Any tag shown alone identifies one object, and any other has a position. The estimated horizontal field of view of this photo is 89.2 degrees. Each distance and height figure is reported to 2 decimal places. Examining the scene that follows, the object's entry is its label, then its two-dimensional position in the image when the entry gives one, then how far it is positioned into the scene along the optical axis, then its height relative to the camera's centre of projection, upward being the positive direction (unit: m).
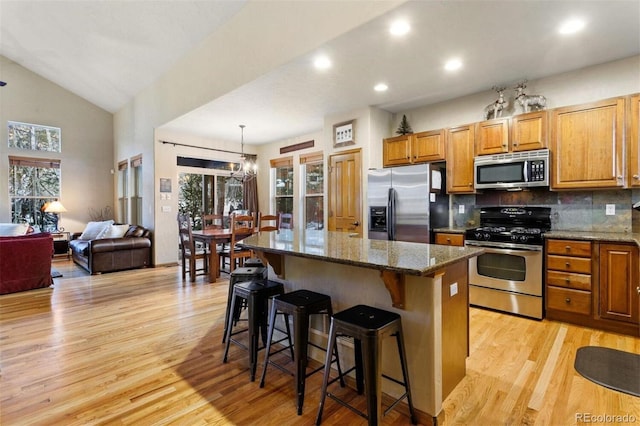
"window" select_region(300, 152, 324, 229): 6.55 +0.40
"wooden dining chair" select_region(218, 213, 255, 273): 5.02 -0.45
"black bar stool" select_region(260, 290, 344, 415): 1.91 -0.66
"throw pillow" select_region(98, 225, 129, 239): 6.38 -0.41
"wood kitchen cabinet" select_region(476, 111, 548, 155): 3.52 +0.83
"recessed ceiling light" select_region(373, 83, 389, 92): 3.92 +1.49
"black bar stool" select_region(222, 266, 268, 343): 2.80 -0.58
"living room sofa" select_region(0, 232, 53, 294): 4.43 -0.70
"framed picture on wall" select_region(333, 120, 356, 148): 4.81 +1.14
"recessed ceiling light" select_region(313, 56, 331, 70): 3.25 +1.51
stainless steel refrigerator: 4.03 +0.07
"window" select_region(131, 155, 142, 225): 7.24 +0.41
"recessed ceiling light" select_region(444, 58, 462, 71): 3.30 +1.49
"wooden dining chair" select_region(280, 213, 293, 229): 5.42 -0.21
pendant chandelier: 7.42 +0.90
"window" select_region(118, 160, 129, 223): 7.88 +0.50
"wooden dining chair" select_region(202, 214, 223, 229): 5.78 -0.25
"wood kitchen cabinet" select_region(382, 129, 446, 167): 4.30 +0.83
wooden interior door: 4.82 +0.26
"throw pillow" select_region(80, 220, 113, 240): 6.85 -0.38
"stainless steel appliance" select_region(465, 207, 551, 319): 3.32 -0.61
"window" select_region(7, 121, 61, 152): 7.25 +1.75
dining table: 4.92 -0.49
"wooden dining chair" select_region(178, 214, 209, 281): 5.05 -0.58
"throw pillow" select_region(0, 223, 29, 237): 5.31 -0.29
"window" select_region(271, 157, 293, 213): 7.21 +0.57
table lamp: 7.19 +0.09
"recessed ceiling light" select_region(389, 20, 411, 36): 2.64 +1.51
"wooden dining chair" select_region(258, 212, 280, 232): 4.89 -0.16
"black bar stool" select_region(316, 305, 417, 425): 1.58 -0.67
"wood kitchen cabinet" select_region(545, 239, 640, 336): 2.88 -0.73
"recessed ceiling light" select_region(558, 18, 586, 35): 2.59 +1.47
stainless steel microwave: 3.48 +0.42
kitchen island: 1.74 -0.53
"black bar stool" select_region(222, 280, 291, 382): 2.28 -0.71
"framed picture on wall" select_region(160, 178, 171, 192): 6.47 +0.52
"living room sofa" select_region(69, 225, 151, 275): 5.68 -0.74
